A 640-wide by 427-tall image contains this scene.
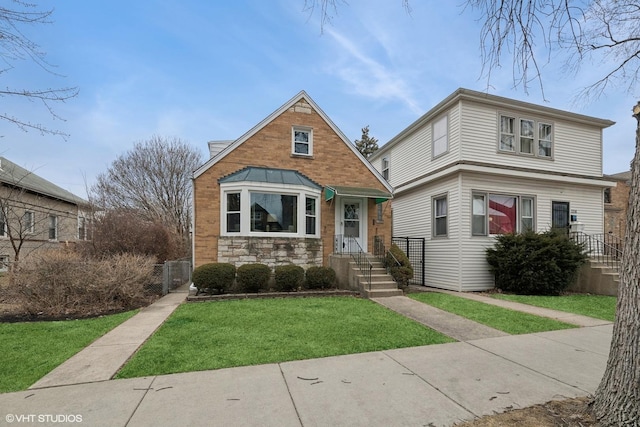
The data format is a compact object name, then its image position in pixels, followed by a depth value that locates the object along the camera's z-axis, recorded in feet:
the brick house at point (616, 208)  61.16
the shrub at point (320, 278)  33.81
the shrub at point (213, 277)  30.91
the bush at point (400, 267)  34.32
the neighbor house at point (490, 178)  37.37
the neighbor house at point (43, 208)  49.90
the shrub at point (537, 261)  33.91
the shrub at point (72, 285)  24.34
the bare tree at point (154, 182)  74.54
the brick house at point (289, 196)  35.91
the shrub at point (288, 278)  32.65
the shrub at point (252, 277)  31.99
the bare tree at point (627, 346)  8.63
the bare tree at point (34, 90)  13.79
